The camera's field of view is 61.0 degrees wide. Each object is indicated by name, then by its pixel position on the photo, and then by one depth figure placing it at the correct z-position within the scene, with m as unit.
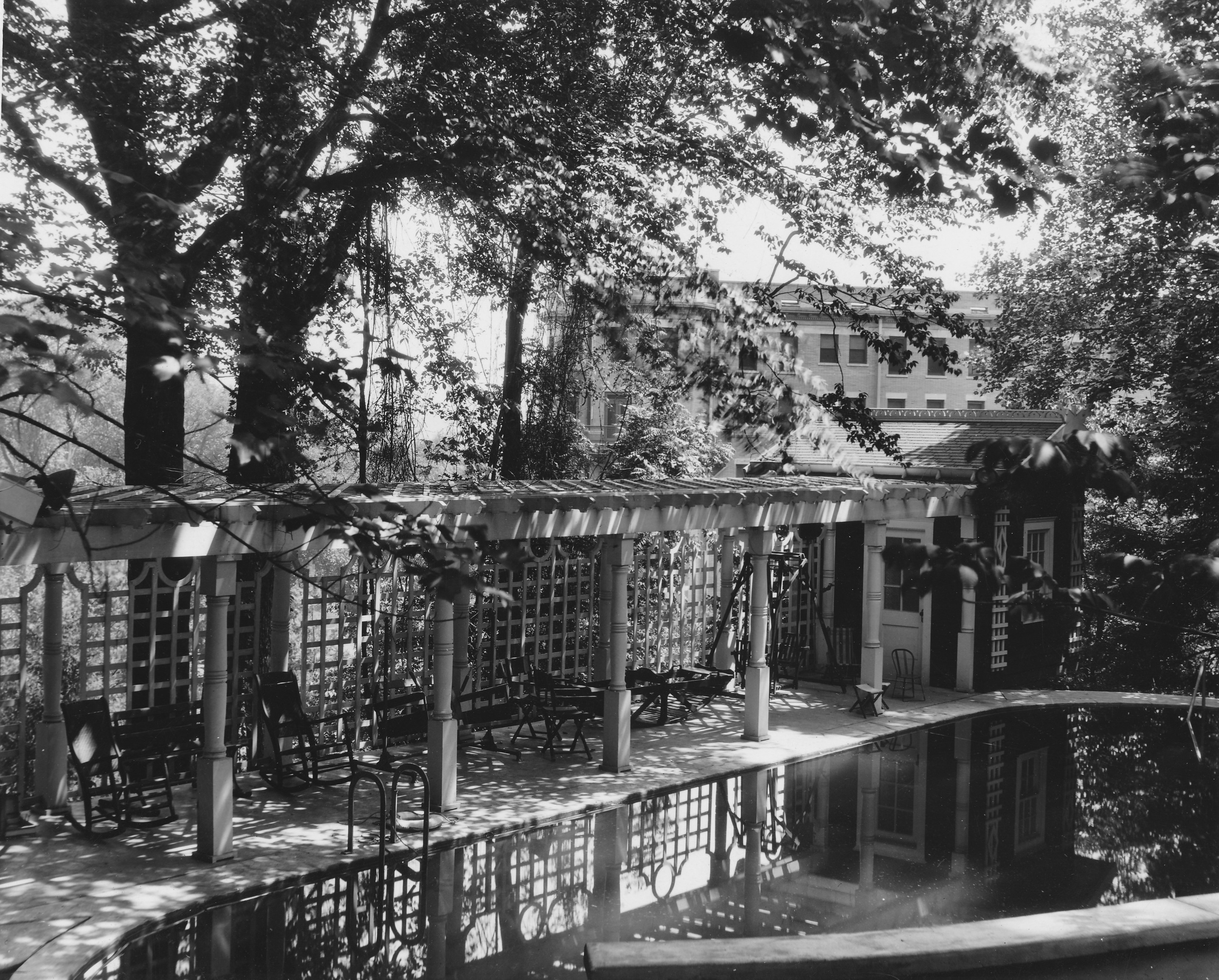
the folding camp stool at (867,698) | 13.25
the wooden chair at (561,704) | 10.61
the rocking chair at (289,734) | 9.00
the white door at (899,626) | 15.32
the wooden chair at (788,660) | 14.85
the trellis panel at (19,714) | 8.12
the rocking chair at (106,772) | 7.70
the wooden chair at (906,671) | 14.95
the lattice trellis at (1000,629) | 15.05
